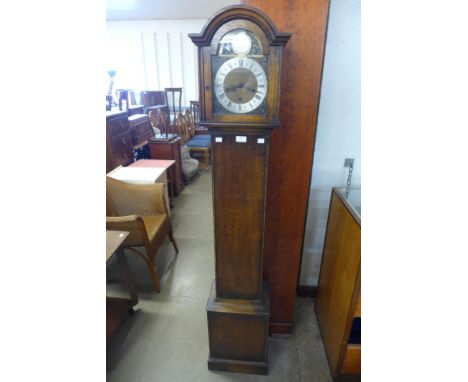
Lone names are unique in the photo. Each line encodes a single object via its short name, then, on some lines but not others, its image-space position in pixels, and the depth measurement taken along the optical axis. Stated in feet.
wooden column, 3.49
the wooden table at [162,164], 9.52
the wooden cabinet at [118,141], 9.01
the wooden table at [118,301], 4.92
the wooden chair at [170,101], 19.46
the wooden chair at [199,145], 14.80
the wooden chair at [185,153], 13.03
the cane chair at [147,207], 6.47
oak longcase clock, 2.94
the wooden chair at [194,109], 17.19
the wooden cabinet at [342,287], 3.84
